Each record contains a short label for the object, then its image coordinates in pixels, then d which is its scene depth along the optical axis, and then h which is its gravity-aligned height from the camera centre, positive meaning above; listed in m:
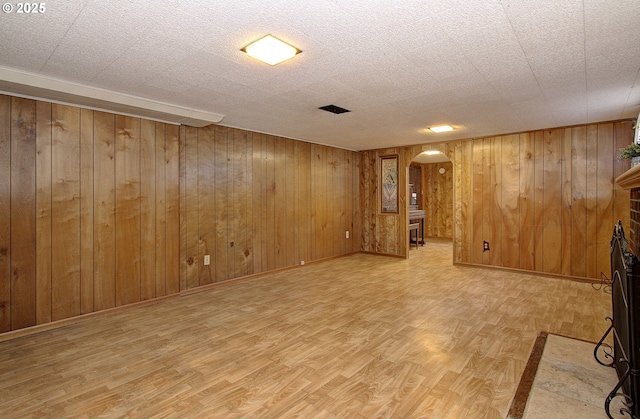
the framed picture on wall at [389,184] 6.82 +0.49
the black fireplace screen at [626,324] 1.69 -0.70
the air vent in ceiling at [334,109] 3.69 +1.15
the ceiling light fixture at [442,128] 4.70 +1.16
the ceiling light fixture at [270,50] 2.13 +1.10
